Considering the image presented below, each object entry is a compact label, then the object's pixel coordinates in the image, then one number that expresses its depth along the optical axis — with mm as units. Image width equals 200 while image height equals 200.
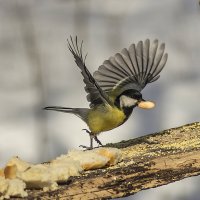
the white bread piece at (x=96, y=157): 4797
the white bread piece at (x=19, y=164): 4508
